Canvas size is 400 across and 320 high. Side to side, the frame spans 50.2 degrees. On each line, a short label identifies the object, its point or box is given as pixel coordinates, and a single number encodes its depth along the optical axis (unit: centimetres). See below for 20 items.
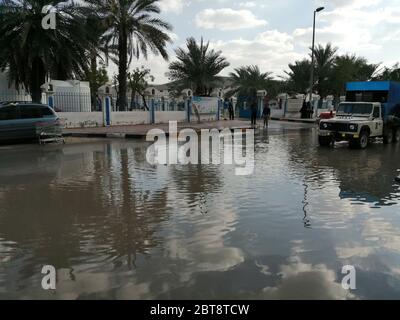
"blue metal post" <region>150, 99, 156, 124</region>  3143
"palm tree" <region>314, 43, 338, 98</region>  4891
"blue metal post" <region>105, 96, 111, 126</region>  2773
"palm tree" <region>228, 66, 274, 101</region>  5094
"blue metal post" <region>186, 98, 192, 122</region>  3481
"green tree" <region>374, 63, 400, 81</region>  5175
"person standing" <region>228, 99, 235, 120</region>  3878
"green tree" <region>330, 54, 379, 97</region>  4956
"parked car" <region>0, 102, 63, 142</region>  1680
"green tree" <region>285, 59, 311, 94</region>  4953
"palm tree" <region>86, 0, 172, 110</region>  2756
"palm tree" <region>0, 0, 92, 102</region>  2238
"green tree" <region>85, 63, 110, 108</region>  4130
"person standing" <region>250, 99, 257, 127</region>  3072
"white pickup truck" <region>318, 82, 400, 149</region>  1697
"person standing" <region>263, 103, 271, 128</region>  3034
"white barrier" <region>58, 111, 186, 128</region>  2550
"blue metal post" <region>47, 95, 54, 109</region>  2388
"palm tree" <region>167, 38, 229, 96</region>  4047
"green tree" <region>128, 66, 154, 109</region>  4855
